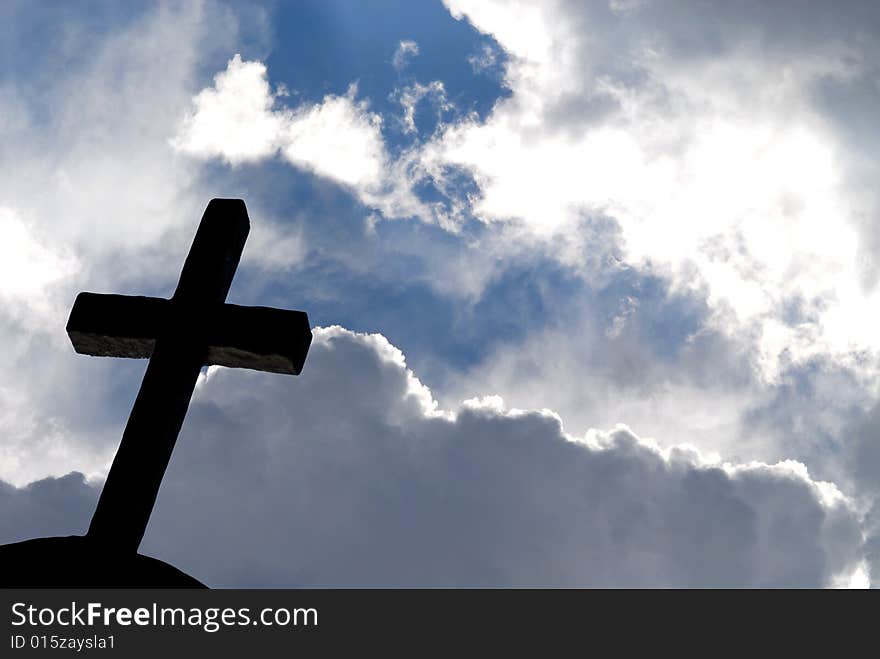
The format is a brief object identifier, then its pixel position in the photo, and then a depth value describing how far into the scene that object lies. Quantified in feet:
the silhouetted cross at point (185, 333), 31.24
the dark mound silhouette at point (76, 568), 21.85
